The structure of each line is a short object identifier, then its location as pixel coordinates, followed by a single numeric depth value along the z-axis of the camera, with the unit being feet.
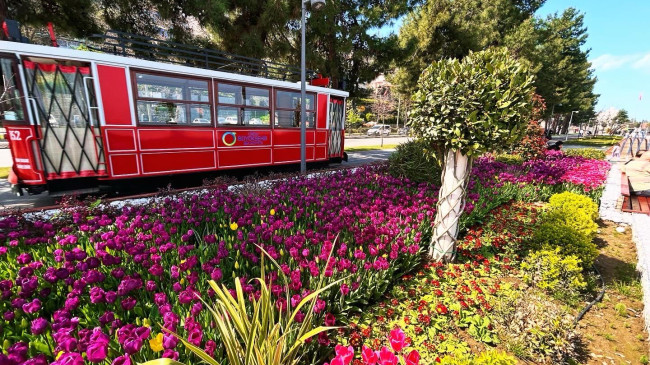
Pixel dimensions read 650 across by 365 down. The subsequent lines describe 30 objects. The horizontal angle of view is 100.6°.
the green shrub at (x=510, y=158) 29.95
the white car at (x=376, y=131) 131.75
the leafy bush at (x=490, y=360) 5.10
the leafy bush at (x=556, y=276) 9.52
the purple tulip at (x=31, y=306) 5.45
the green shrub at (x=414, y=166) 19.76
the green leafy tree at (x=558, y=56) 68.90
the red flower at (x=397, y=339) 4.82
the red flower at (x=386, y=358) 4.34
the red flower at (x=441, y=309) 8.15
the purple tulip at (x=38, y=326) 4.86
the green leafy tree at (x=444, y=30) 54.60
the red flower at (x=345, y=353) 4.52
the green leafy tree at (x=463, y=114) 9.89
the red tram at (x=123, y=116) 15.99
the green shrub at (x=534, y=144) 31.88
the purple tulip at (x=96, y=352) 3.88
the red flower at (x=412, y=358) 4.42
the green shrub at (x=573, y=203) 13.79
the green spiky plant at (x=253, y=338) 4.76
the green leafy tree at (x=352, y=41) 37.81
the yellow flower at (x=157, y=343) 4.59
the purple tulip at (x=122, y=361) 3.87
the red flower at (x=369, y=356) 4.47
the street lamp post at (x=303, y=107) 24.57
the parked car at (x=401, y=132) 140.13
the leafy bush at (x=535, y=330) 7.02
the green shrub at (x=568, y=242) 11.14
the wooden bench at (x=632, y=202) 18.42
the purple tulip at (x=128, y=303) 5.73
